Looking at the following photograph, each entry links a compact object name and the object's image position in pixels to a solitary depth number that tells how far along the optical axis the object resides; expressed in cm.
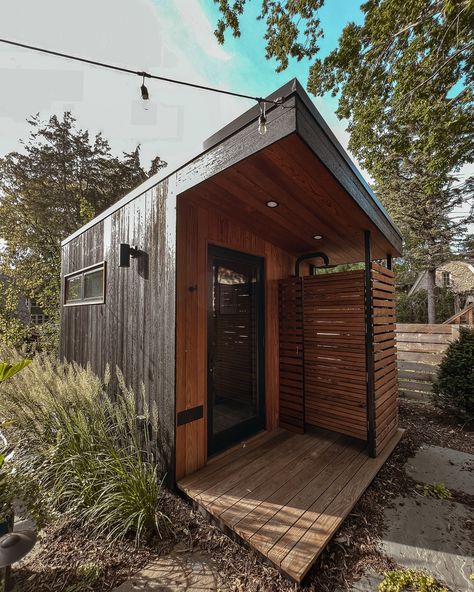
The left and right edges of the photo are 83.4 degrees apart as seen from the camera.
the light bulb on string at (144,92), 156
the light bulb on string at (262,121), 163
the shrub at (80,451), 194
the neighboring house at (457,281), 1470
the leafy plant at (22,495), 158
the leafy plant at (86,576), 158
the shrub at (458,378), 387
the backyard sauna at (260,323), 194
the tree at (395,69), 400
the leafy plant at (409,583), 155
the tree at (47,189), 1041
